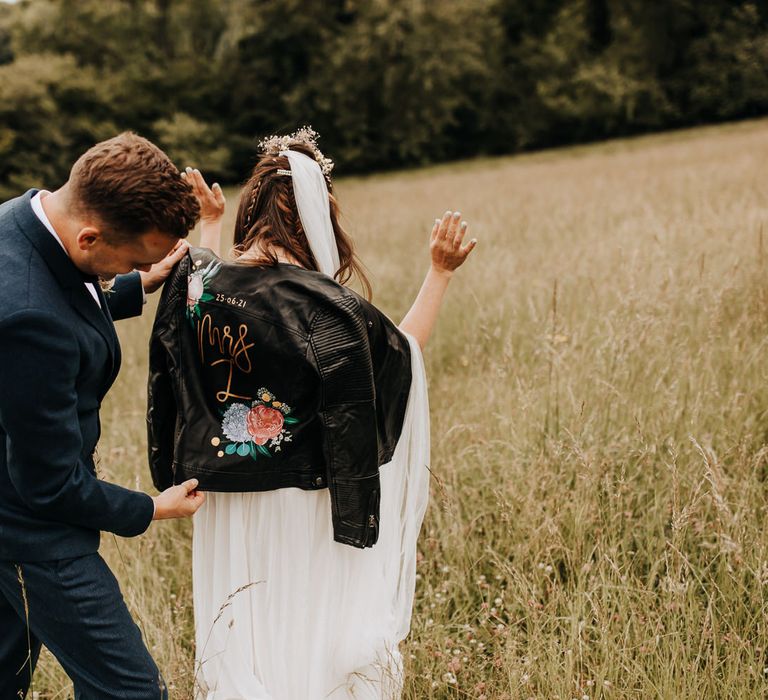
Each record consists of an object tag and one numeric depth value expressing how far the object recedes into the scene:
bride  2.01
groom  1.52
